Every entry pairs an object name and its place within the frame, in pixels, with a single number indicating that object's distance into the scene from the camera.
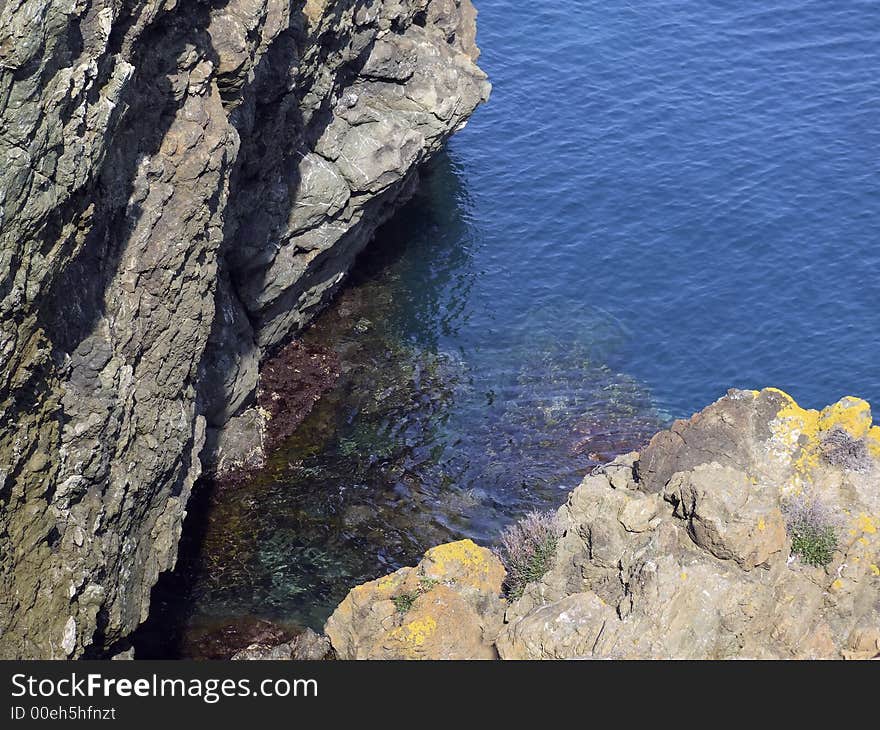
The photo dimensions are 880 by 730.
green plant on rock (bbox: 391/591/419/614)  30.97
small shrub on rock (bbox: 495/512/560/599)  31.31
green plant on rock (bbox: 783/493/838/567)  28.77
